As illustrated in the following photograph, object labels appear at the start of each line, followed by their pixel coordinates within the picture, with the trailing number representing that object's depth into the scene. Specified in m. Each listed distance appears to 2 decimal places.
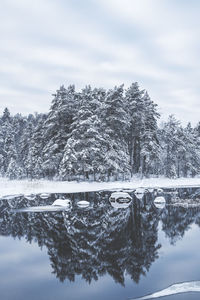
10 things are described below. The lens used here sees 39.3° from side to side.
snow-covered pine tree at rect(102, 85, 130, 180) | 49.41
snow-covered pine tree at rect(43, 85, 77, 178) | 50.03
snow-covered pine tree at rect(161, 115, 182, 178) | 66.19
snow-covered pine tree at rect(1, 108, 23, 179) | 61.19
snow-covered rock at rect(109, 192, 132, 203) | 34.94
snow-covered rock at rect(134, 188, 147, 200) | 41.21
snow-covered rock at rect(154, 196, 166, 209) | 32.57
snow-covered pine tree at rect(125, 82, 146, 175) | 58.09
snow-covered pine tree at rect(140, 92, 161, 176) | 57.56
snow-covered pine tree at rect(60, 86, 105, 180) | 45.31
